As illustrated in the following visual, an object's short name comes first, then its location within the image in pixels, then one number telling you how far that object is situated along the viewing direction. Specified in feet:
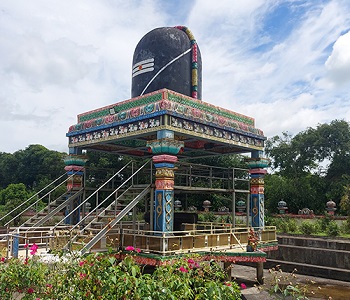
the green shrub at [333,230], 76.84
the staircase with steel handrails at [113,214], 40.42
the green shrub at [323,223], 85.20
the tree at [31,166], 182.80
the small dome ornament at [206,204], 116.06
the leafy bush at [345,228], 79.60
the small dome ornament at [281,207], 108.47
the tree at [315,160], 120.37
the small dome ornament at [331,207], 98.84
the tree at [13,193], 134.92
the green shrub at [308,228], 81.97
